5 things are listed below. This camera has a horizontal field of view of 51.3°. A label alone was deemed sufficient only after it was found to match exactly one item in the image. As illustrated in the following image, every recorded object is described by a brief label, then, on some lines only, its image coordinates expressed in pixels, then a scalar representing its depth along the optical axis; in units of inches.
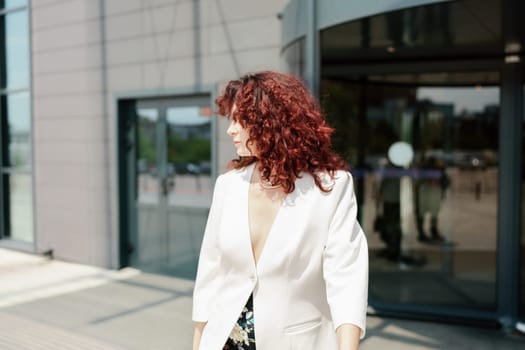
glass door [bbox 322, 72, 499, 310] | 226.7
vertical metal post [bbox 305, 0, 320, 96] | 151.6
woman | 61.2
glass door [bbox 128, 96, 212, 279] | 256.7
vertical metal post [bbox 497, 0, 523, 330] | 193.3
